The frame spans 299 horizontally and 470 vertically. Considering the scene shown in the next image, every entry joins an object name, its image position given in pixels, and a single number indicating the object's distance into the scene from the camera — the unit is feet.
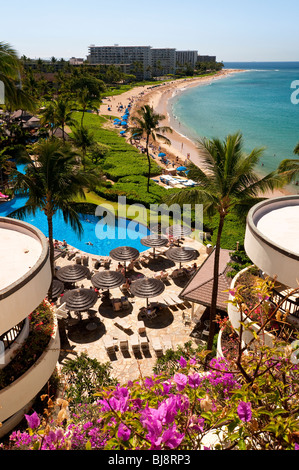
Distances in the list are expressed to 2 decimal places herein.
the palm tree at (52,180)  50.60
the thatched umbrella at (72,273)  65.16
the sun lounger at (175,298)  64.11
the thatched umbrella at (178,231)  81.49
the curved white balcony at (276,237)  30.27
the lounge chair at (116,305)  62.90
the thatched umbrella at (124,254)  71.10
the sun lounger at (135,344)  53.24
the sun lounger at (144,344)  53.47
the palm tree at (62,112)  131.47
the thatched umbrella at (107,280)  62.08
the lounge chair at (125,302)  64.03
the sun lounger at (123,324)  58.51
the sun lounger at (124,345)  53.42
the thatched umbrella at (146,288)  60.13
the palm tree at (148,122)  113.19
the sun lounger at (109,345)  52.60
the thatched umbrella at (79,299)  56.70
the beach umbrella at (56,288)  61.87
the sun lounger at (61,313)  47.67
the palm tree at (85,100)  164.59
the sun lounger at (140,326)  57.26
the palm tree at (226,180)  41.37
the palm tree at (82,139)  130.00
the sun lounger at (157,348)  52.60
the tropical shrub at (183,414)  12.20
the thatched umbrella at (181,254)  72.08
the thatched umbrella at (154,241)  76.79
